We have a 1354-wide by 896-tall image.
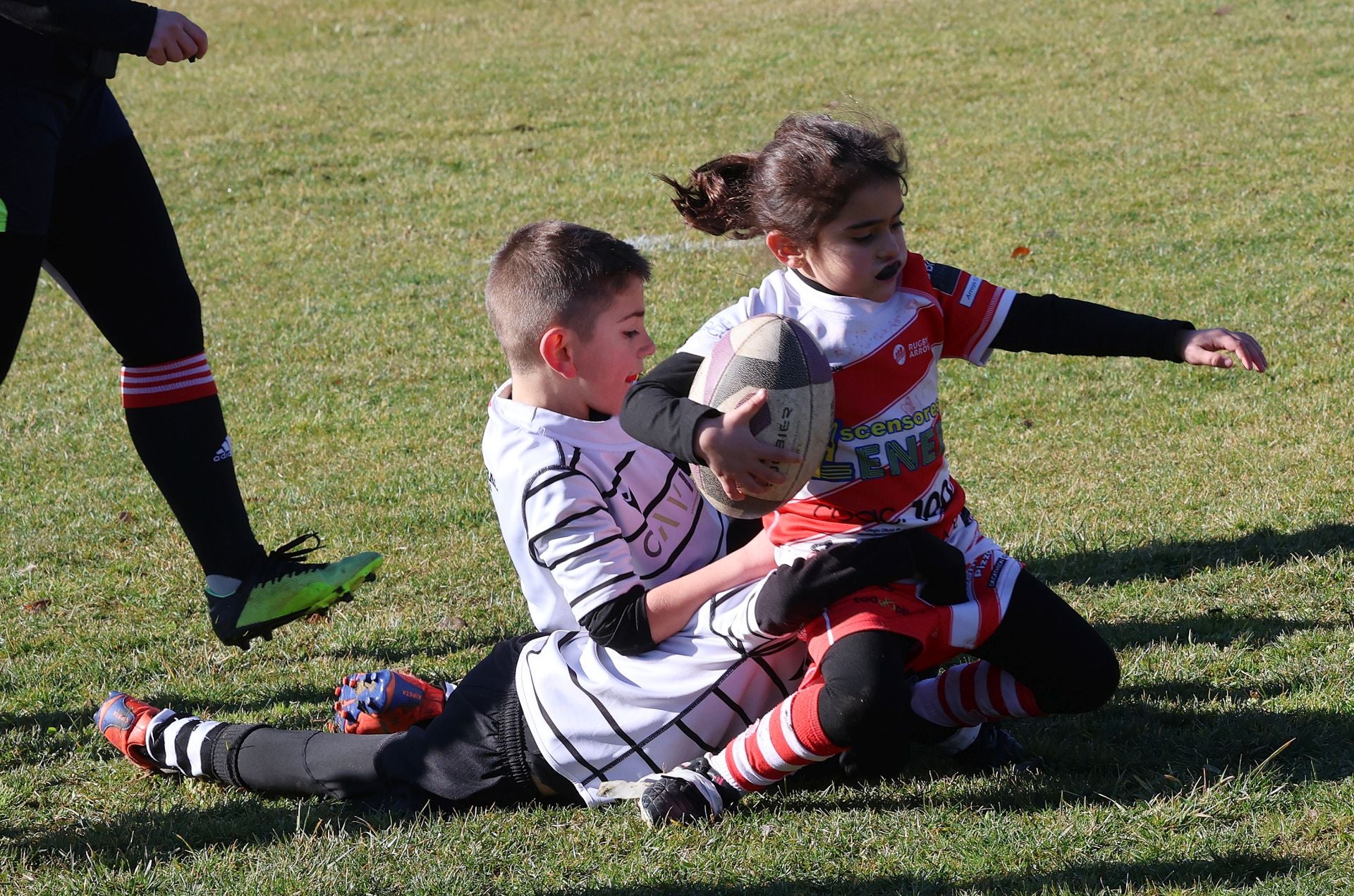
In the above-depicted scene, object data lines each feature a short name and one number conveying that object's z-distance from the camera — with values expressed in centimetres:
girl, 630
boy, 653
